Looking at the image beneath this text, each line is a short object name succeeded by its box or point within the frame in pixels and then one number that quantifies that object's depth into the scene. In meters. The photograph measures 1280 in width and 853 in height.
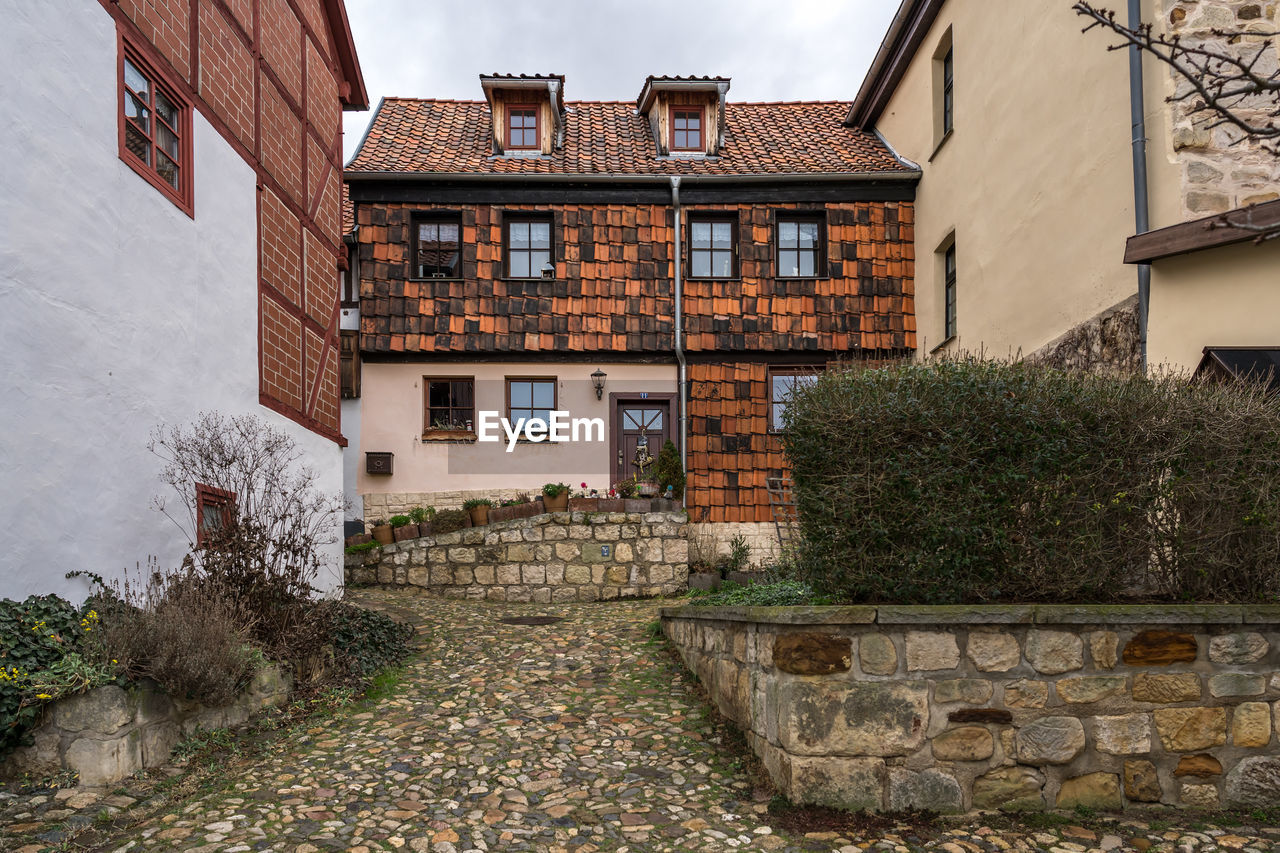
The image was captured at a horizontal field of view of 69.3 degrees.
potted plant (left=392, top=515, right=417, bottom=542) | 12.08
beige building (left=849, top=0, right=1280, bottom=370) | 7.29
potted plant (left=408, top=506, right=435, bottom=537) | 12.10
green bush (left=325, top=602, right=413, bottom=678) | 7.46
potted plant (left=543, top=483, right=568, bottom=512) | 12.13
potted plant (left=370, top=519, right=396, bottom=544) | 12.23
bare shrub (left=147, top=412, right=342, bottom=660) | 6.56
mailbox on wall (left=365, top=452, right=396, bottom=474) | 13.61
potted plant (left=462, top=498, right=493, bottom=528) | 12.18
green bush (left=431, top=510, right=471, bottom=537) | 12.08
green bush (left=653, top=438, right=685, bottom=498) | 12.63
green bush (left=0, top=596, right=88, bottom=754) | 4.61
